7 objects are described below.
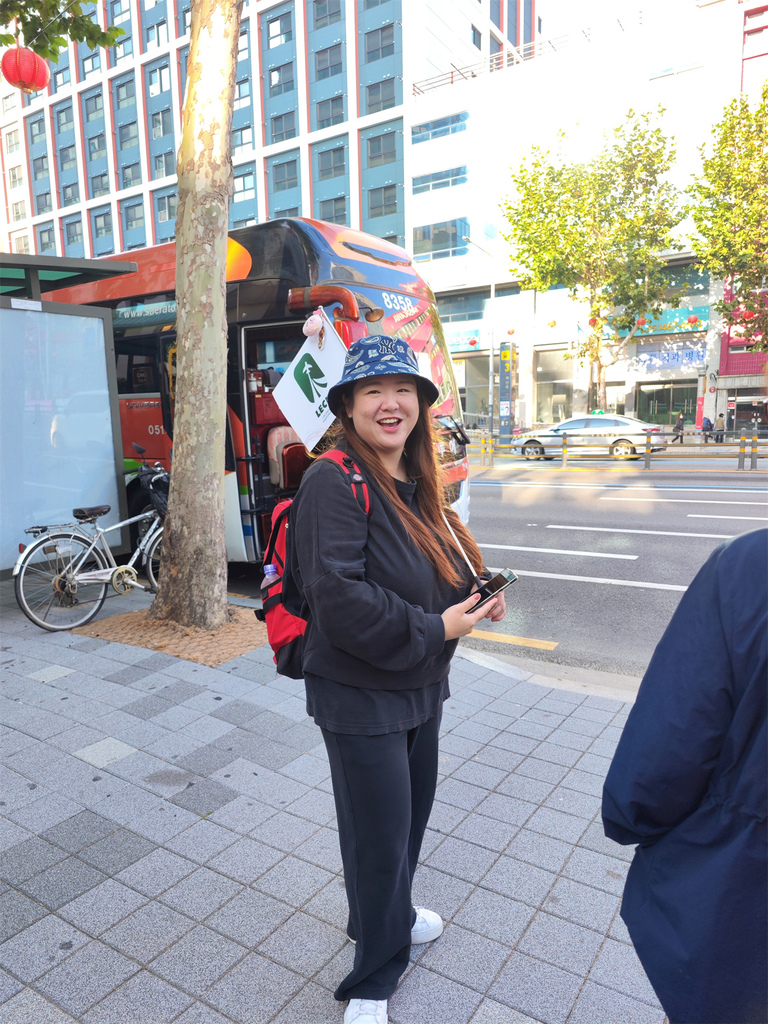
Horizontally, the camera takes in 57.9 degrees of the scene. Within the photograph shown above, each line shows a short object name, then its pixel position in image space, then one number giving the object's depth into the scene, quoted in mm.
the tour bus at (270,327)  6352
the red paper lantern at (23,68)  5914
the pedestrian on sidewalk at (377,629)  1727
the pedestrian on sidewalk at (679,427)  22703
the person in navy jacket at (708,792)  1119
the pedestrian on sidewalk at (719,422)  30875
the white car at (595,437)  21094
